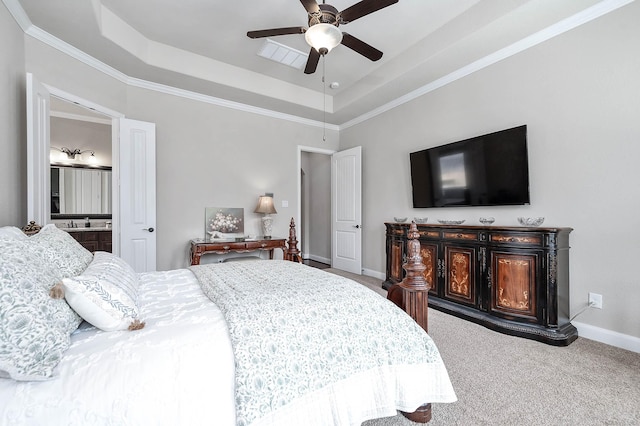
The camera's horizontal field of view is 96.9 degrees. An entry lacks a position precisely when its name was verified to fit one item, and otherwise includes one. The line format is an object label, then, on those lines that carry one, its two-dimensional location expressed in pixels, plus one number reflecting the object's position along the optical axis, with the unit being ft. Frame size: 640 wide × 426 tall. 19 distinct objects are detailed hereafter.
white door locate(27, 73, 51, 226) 7.84
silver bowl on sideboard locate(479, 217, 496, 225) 10.26
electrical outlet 8.16
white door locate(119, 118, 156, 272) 11.66
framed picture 14.11
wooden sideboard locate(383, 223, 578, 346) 8.10
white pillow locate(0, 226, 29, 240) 4.01
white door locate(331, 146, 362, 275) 16.37
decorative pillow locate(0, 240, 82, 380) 2.73
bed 2.83
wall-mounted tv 9.66
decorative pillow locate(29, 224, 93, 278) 4.40
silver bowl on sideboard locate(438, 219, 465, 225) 11.00
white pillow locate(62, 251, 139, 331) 3.55
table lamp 14.79
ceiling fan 7.03
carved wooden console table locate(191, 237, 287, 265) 12.37
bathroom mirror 16.10
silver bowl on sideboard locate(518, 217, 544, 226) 8.80
